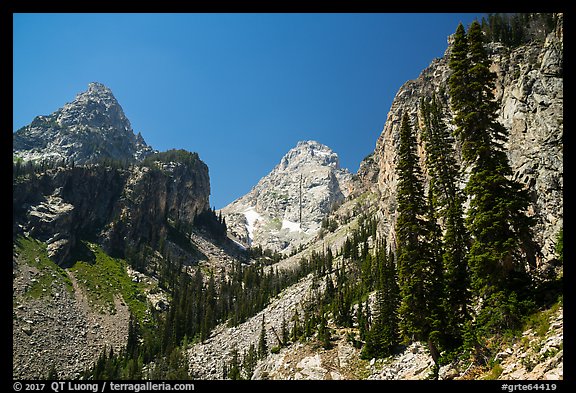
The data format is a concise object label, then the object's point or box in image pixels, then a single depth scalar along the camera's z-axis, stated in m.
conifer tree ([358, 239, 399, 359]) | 46.66
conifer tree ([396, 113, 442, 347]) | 28.88
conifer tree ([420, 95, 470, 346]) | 27.80
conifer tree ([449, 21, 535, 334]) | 21.27
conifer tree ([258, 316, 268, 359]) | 81.88
